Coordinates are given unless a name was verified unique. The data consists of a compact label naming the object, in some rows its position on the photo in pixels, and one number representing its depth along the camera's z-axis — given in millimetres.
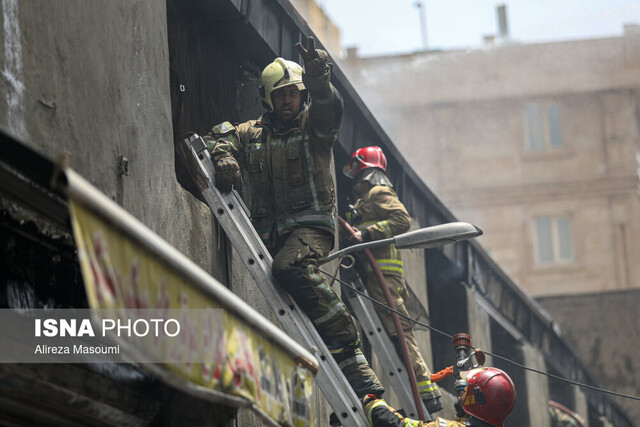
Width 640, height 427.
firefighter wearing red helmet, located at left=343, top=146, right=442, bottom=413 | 17359
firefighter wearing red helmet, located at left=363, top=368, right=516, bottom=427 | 12773
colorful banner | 6613
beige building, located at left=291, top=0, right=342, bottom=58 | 82437
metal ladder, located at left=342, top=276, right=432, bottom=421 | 16578
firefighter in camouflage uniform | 12711
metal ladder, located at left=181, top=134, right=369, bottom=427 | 12117
